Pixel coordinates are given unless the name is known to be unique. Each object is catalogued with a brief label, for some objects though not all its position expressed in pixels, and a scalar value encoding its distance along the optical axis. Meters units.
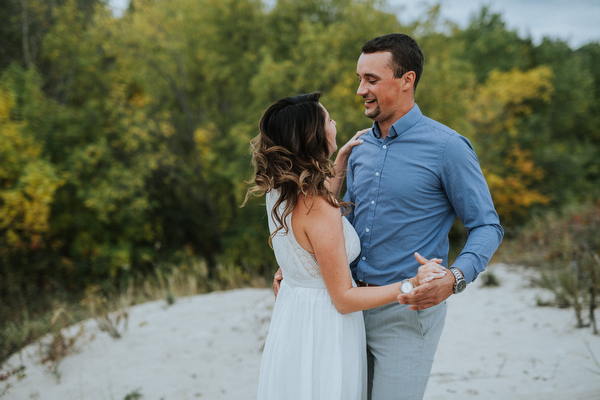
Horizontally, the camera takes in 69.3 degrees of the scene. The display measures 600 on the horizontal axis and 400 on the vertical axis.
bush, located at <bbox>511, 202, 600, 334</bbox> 4.62
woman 1.81
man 1.87
